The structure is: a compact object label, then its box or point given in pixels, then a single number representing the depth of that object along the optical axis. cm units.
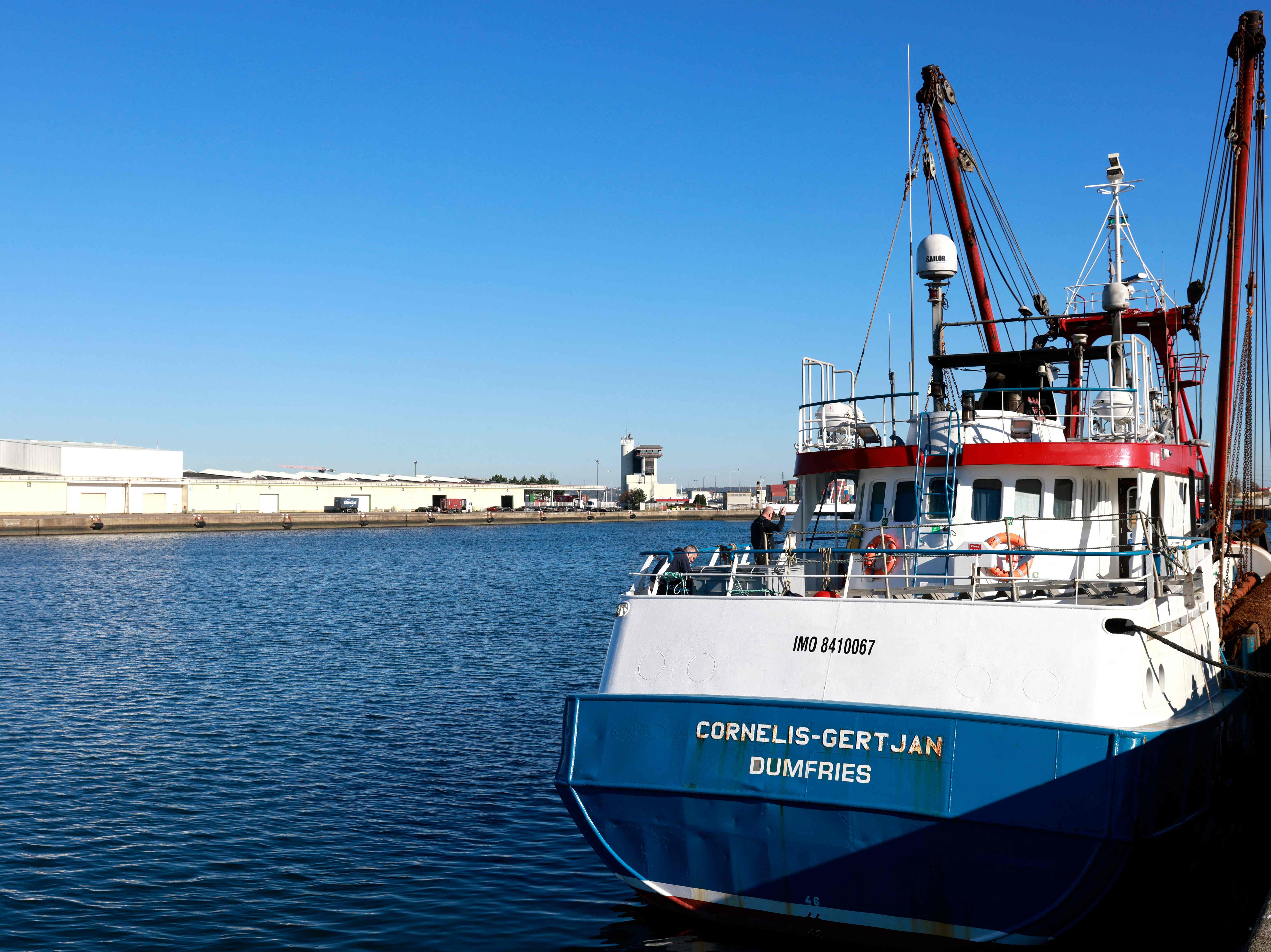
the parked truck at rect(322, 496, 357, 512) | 14362
